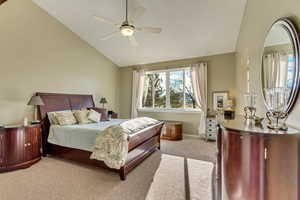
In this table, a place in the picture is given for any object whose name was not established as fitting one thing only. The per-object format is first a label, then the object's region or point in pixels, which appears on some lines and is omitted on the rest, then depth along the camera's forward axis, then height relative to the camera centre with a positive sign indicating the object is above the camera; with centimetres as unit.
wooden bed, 275 -90
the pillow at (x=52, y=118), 359 -46
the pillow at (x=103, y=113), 444 -41
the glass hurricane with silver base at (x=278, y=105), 140 -5
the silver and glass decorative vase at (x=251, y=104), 194 -6
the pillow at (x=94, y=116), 402 -46
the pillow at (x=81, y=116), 382 -44
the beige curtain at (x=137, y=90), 609 +40
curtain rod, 538 +129
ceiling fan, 277 +139
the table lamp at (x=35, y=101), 337 -3
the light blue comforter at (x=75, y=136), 285 -75
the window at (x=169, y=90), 547 +36
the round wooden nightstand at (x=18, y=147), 278 -94
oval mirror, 144 +46
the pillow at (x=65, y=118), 354 -45
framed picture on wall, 479 +2
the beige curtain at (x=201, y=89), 496 +36
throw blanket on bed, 237 -76
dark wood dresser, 117 -53
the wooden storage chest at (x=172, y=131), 492 -105
